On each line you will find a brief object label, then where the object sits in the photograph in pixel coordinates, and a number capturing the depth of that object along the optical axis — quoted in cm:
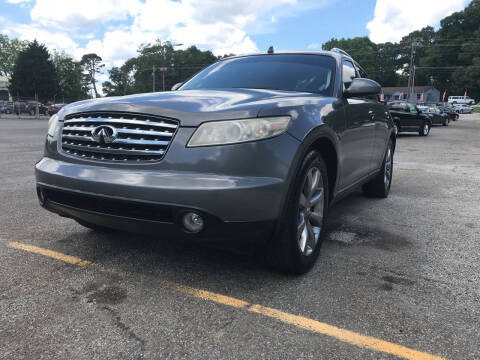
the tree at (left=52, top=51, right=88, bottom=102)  6438
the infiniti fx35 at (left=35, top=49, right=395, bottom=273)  228
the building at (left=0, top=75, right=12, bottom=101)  6294
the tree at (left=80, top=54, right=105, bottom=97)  10950
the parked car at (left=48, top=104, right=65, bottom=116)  4059
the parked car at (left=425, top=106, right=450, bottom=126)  2708
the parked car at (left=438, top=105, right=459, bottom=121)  3683
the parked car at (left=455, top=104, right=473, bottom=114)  6500
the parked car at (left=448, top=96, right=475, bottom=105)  7756
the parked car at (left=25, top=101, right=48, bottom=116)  4169
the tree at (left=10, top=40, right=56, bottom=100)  5191
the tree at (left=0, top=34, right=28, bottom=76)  7725
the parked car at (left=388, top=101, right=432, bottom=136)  1850
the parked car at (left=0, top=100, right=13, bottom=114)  4216
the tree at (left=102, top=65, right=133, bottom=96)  10144
